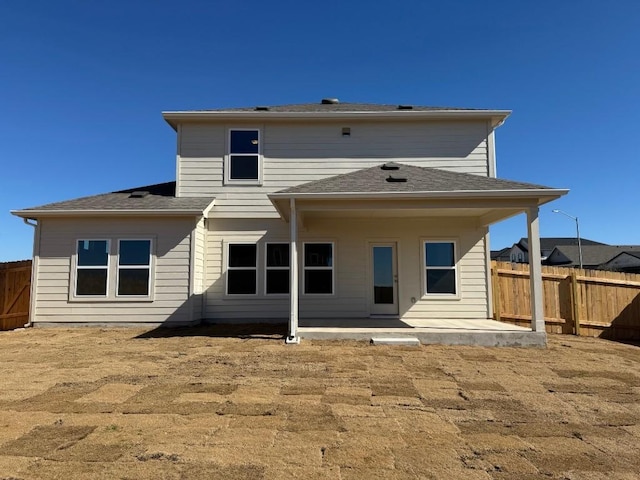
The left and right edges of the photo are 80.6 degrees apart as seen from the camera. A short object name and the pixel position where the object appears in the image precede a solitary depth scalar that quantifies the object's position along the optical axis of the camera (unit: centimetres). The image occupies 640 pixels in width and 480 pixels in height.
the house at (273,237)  973
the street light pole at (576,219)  2518
